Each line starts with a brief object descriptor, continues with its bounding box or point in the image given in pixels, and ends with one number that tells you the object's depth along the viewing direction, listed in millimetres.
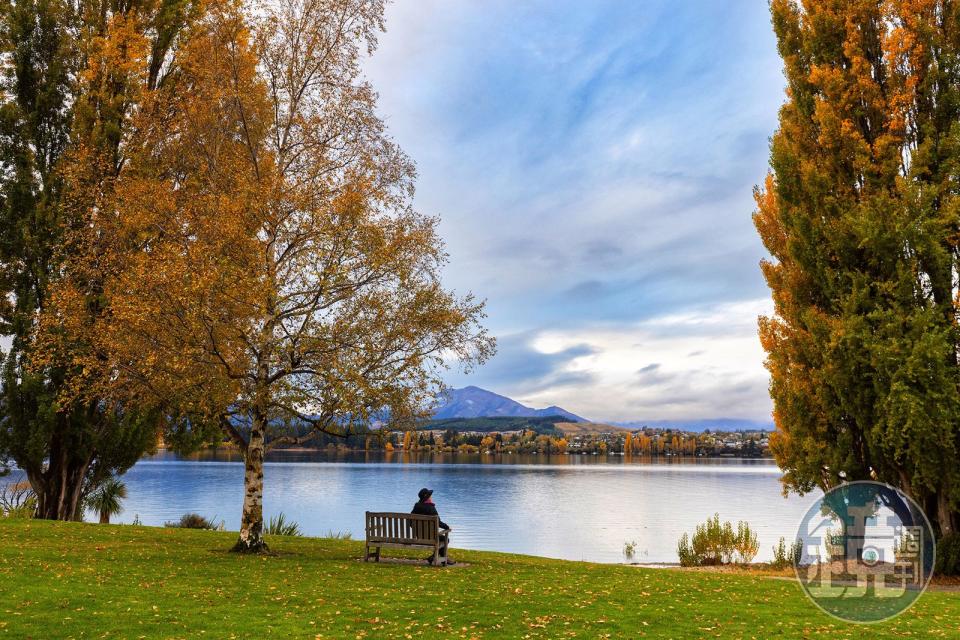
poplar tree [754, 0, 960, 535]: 16484
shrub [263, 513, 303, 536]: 23062
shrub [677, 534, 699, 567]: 22672
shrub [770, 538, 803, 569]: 19750
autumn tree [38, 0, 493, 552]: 13844
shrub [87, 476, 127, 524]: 24891
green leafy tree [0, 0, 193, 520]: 21891
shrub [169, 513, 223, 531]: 26797
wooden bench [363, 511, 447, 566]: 14336
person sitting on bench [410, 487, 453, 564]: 14719
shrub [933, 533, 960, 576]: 16828
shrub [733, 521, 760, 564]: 21938
